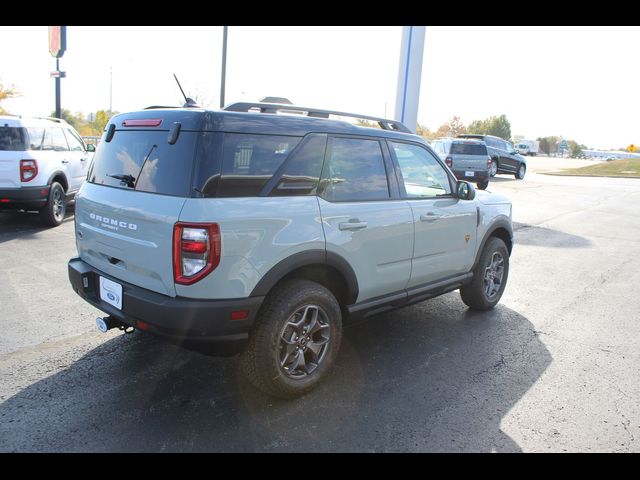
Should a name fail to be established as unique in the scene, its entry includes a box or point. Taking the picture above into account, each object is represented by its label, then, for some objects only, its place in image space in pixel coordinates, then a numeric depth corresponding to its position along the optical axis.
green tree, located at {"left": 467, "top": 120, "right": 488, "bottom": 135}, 87.18
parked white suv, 7.64
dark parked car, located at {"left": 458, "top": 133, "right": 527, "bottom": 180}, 23.28
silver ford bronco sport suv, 2.79
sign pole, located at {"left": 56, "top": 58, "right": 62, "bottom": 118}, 17.44
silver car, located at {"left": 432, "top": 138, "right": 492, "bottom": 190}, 17.42
